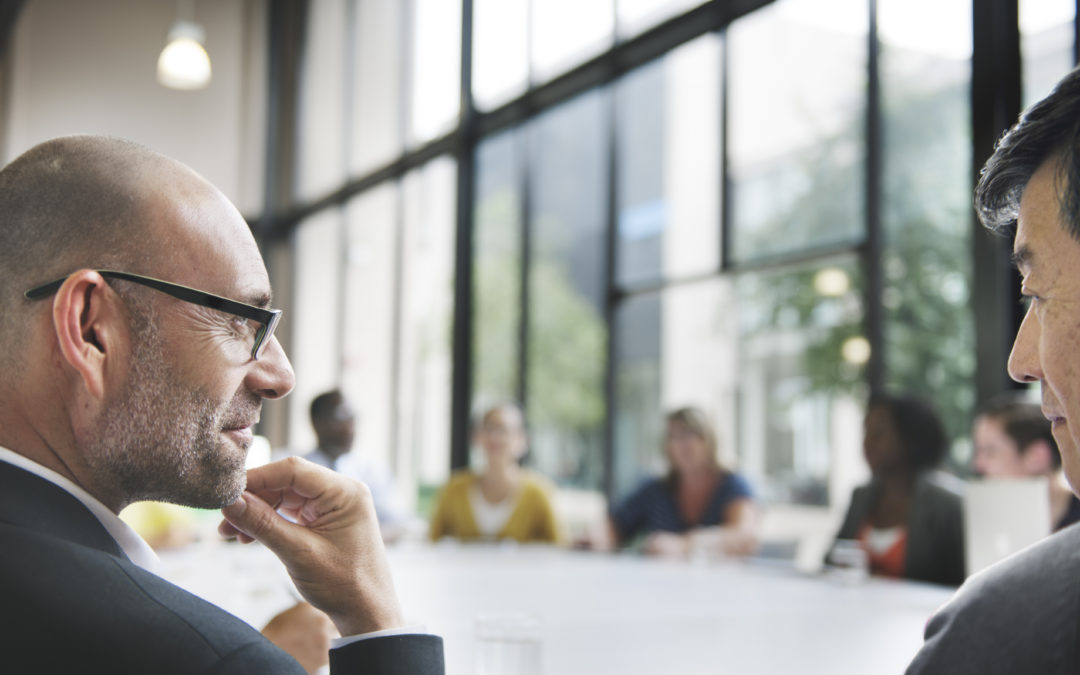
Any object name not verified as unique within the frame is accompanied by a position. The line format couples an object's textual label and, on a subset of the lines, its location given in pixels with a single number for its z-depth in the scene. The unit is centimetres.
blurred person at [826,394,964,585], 318
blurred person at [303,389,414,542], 382
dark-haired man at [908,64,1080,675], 73
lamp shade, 616
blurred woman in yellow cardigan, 424
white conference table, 176
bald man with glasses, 81
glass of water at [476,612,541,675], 140
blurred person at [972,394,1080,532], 288
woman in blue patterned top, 406
